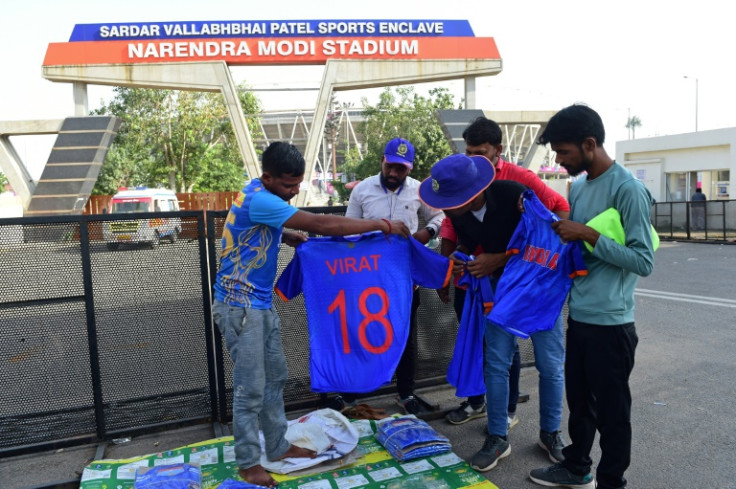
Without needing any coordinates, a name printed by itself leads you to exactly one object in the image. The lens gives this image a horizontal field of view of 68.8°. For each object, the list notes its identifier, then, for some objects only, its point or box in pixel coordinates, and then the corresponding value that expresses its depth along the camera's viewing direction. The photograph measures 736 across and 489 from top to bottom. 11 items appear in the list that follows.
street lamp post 63.06
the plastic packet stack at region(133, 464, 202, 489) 3.29
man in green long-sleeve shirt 2.79
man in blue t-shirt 3.29
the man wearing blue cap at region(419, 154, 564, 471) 3.39
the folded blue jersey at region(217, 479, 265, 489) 3.27
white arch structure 21.59
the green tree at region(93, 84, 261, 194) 34.81
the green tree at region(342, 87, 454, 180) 37.78
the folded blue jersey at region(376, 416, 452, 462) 3.68
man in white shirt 4.35
